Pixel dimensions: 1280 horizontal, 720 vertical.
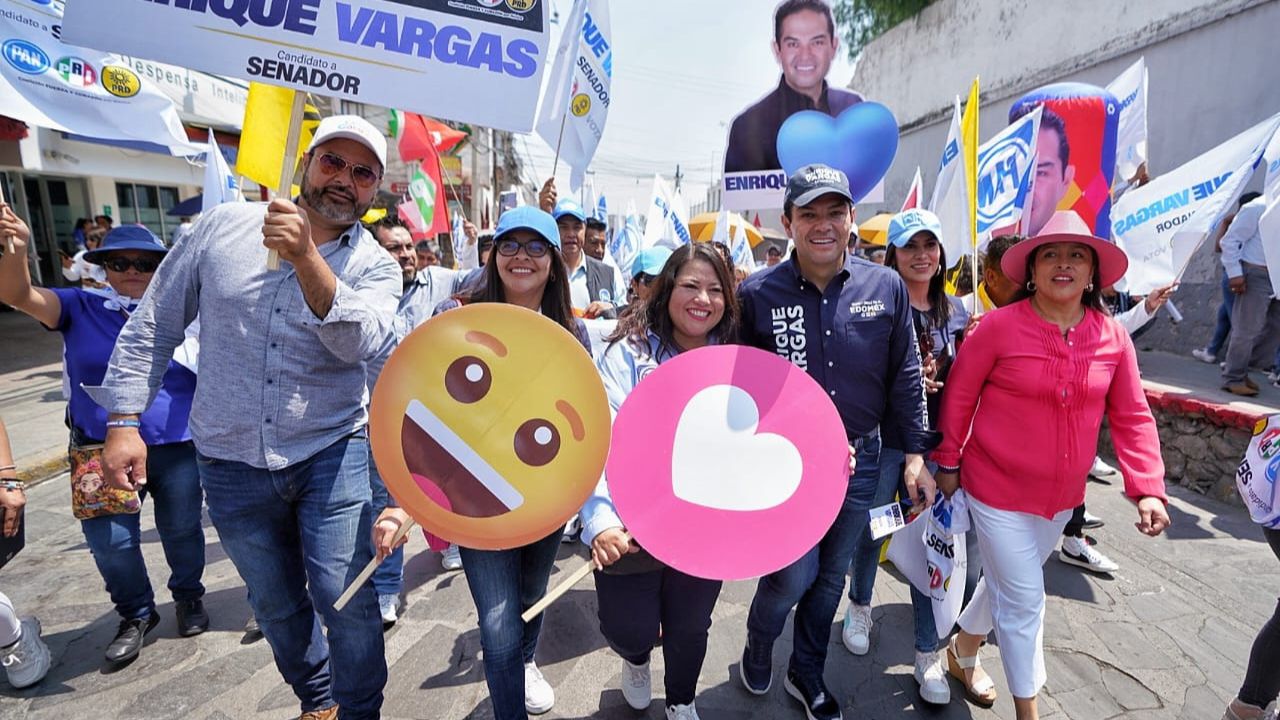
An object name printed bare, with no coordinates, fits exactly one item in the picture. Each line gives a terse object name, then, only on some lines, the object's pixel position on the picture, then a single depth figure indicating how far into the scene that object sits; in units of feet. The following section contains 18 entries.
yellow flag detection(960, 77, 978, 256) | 9.14
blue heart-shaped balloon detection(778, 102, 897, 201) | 9.98
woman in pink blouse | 6.69
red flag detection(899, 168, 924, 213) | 16.99
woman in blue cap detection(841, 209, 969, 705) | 8.79
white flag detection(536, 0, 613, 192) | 12.56
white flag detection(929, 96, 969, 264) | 9.64
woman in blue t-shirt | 8.39
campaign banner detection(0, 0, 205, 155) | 10.39
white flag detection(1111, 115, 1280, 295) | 11.43
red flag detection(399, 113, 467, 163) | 21.71
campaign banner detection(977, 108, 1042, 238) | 10.53
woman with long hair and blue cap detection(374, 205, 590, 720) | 6.07
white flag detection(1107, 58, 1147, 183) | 15.71
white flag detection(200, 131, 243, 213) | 12.62
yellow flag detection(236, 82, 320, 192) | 8.82
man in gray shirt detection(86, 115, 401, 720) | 5.68
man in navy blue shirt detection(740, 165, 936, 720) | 6.80
